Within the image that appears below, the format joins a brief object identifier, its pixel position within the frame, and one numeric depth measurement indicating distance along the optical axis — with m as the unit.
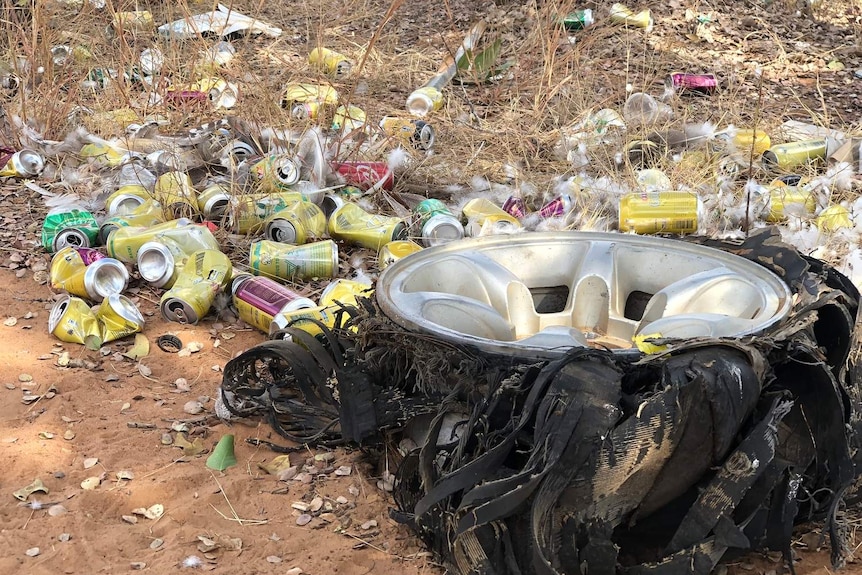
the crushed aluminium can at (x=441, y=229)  3.25
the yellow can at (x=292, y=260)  3.17
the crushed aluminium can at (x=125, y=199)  3.53
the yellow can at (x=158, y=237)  3.29
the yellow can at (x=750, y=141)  4.08
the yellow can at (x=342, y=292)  2.73
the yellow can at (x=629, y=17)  5.95
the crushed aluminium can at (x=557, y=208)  3.48
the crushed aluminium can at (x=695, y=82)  5.09
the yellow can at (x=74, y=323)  2.85
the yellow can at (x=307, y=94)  4.39
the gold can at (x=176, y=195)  3.52
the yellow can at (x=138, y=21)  4.67
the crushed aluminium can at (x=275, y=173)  3.56
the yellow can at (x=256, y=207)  3.47
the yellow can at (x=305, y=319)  2.56
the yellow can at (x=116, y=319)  2.87
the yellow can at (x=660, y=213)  3.05
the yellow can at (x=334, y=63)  5.21
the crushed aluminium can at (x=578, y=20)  5.79
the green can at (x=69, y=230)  3.37
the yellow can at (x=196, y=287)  2.98
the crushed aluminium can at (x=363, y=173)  3.73
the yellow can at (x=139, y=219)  3.40
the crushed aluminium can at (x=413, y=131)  4.19
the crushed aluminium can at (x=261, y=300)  2.84
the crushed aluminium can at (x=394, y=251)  3.04
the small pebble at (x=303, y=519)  2.03
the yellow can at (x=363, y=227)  3.40
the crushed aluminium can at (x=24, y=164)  4.15
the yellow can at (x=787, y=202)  3.49
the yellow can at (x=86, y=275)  3.04
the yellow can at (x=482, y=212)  3.35
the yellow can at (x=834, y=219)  3.26
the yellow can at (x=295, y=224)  3.33
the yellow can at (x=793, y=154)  3.98
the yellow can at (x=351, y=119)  4.09
